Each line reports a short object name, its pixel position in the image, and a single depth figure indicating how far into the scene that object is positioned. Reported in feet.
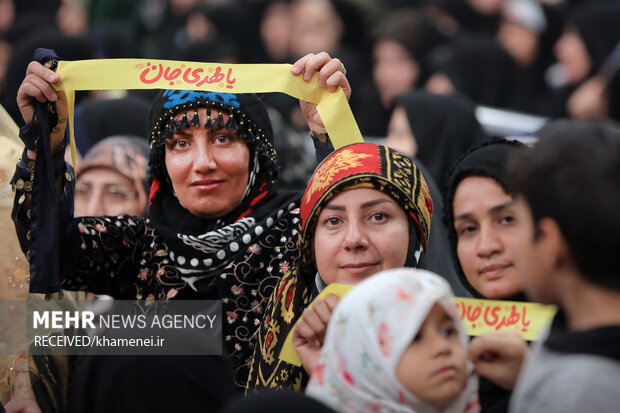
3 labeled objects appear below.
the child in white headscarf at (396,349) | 17.85
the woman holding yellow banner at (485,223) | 25.44
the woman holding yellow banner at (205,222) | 26.35
